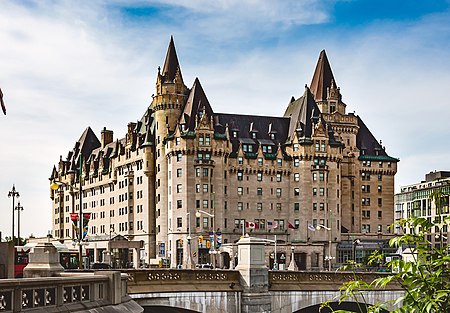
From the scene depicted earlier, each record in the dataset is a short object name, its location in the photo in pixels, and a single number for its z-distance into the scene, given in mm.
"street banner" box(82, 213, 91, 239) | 57362
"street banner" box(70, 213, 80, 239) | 53884
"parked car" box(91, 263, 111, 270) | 58462
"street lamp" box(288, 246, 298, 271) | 70300
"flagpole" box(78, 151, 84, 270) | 52062
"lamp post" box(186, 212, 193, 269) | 77438
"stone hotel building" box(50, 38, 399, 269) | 114125
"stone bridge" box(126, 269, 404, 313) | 34031
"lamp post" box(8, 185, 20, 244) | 68138
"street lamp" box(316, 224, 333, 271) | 113188
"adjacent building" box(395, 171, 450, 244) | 147375
